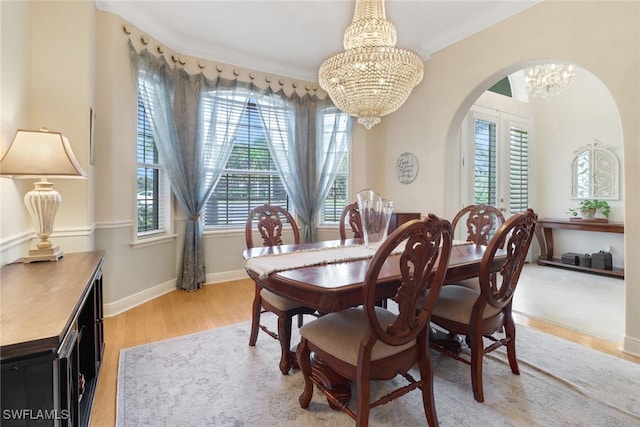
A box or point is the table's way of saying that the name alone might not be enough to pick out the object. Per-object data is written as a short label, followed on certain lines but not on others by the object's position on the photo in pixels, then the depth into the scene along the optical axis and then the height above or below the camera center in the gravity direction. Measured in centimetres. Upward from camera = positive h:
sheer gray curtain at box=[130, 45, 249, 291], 332 +96
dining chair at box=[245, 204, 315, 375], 189 -60
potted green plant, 454 +9
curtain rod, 320 +179
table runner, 163 -28
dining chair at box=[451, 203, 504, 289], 263 -7
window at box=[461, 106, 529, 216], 454 +83
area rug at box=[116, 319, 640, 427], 156 -103
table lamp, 167 +23
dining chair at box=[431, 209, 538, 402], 157 -54
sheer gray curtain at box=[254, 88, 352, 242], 425 +98
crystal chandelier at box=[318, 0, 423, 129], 212 +103
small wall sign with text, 406 +62
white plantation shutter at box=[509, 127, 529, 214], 504 +74
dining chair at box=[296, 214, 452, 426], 121 -56
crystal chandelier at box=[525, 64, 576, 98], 395 +178
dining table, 130 -31
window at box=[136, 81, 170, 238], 333 +27
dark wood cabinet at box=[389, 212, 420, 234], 375 -6
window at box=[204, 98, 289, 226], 408 +45
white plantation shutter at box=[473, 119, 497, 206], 460 +77
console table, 428 -25
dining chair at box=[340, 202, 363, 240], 294 -9
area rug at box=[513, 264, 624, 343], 272 -95
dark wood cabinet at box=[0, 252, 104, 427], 85 -39
